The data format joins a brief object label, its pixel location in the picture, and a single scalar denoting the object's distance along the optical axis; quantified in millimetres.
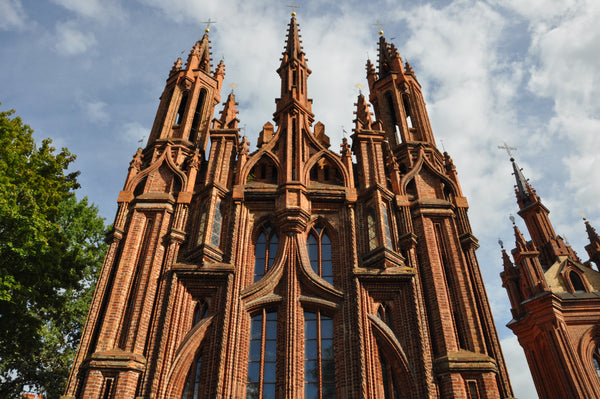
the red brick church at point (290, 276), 12852
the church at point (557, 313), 27531
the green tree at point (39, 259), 14352
